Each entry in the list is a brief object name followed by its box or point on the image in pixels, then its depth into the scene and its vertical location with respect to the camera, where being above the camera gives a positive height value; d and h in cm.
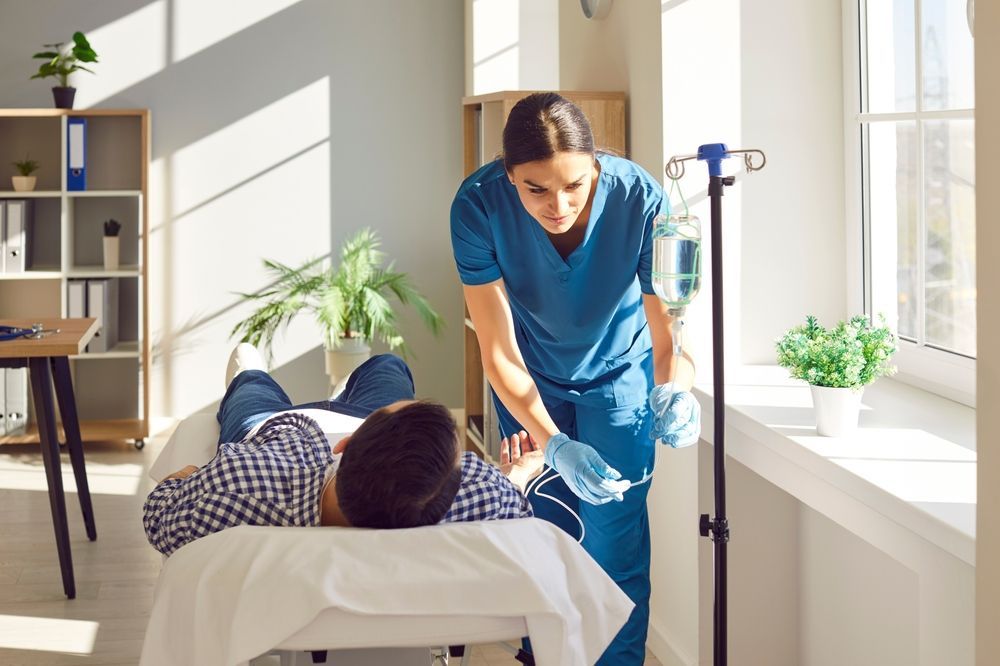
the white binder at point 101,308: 489 +19
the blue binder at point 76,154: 481 +87
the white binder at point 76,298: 486 +23
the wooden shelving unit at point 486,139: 276 +60
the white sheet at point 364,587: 134 -30
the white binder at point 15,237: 480 +50
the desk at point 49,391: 303 -12
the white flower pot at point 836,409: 192 -11
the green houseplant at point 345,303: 477 +21
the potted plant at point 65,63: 480 +128
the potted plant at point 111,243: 491 +48
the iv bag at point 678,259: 163 +13
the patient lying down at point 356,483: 153 -21
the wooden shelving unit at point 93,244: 496 +50
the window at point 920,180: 220 +36
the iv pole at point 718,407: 163 -9
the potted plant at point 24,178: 488 +77
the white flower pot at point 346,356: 477 -3
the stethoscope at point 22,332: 319 +5
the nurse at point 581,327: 204 +4
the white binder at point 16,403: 482 -24
